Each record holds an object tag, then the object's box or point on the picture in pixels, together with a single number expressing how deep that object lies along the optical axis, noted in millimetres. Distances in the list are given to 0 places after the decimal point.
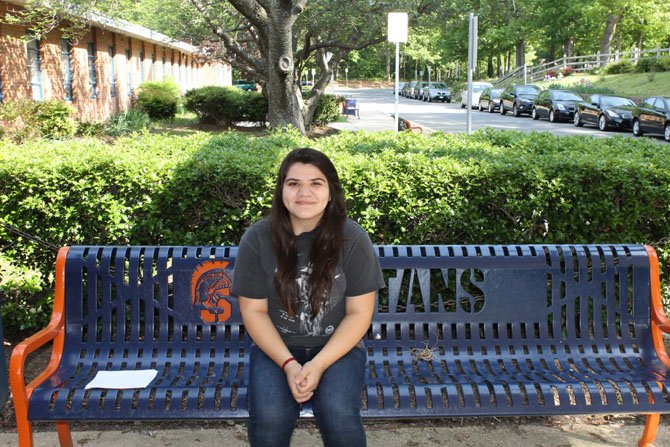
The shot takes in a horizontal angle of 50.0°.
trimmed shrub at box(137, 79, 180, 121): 30641
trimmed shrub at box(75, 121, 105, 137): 21094
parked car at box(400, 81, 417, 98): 65400
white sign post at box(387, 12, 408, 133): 16031
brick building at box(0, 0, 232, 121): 19438
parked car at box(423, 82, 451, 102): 56719
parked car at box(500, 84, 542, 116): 37312
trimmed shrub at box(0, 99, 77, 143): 17766
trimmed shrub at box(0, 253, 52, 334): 4922
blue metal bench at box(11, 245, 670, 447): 3779
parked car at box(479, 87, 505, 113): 42469
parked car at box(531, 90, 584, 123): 32188
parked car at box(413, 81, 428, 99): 60719
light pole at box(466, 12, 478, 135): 14453
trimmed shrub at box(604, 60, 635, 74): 46244
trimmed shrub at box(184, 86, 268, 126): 27656
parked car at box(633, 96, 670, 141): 23078
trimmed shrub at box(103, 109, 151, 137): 22547
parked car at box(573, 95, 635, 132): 27188
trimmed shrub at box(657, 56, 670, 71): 41250
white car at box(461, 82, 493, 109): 45844
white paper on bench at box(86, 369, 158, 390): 3436
